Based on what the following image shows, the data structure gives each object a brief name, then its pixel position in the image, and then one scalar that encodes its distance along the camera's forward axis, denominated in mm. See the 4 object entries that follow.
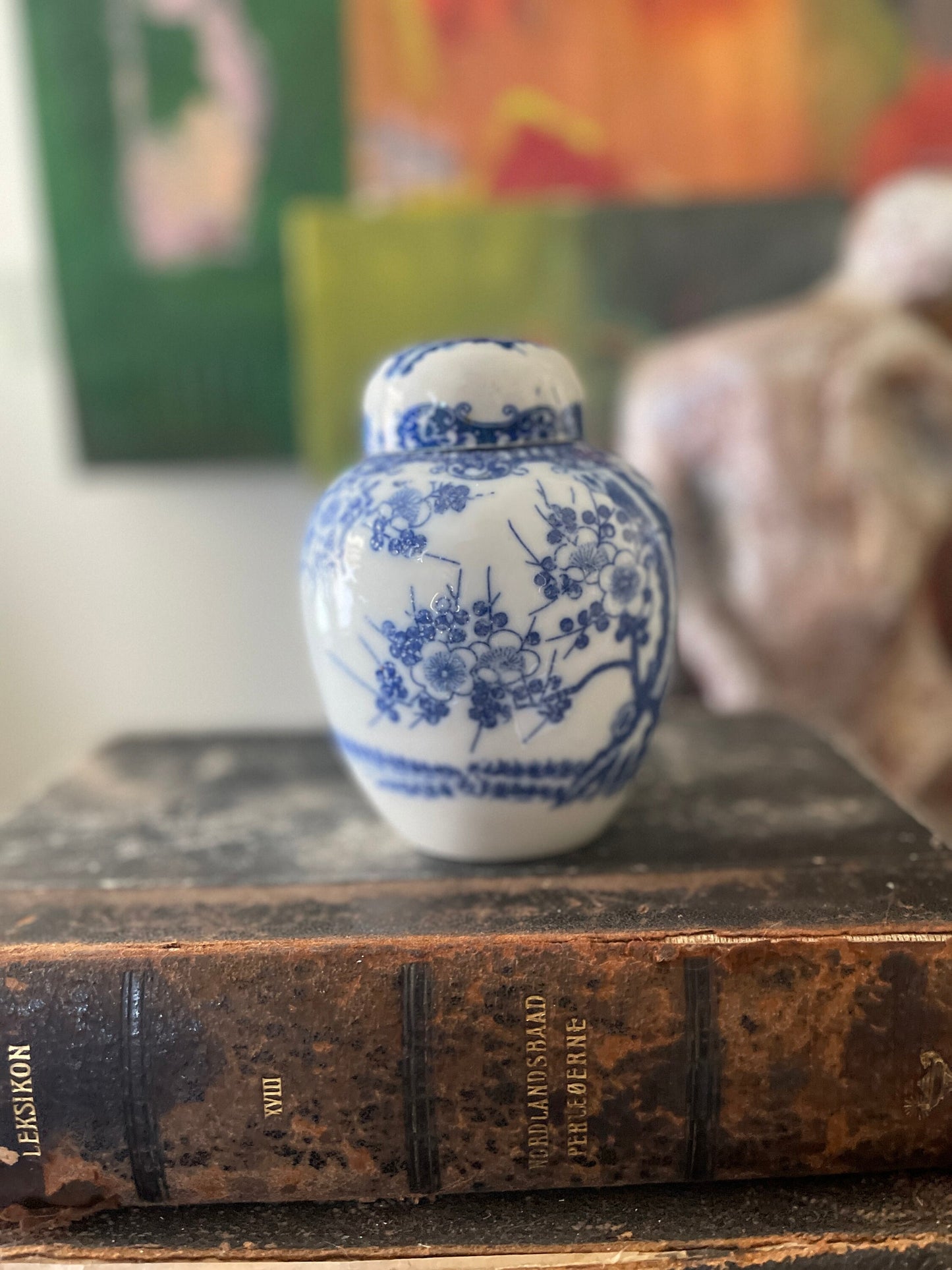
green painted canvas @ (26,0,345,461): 926
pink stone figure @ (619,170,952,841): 794
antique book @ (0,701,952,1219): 410
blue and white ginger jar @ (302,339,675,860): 461
